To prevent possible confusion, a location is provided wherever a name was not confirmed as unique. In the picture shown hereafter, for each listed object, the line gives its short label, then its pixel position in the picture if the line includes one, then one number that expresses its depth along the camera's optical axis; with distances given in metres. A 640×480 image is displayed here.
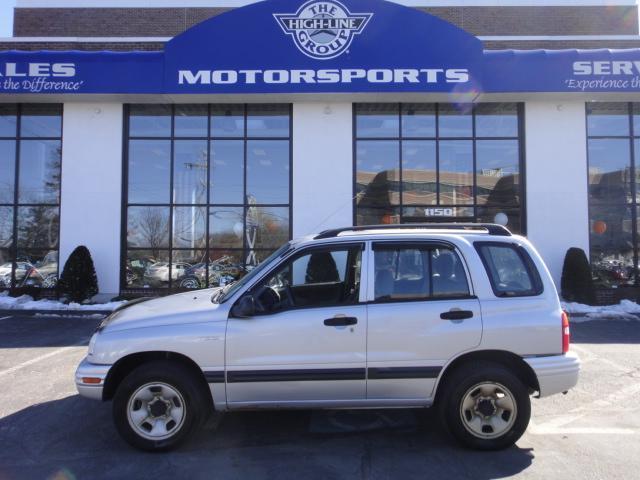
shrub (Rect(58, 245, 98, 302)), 12.20
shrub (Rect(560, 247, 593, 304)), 12.12
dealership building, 13.06
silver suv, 4.15
